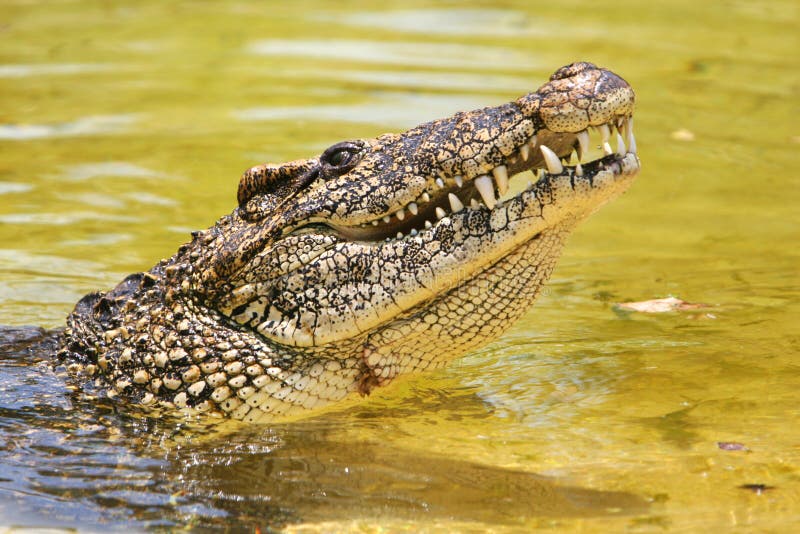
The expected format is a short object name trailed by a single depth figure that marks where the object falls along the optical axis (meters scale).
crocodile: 8.27
